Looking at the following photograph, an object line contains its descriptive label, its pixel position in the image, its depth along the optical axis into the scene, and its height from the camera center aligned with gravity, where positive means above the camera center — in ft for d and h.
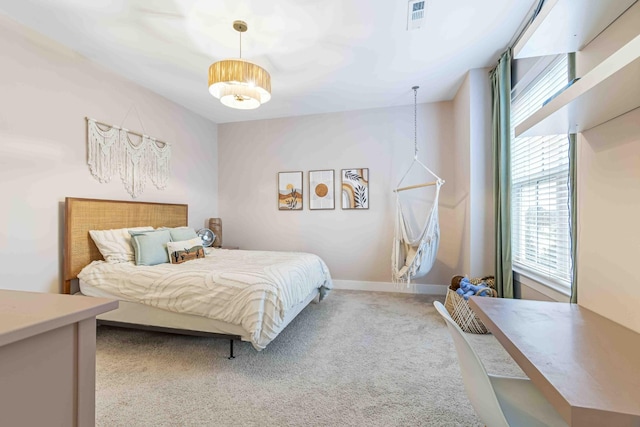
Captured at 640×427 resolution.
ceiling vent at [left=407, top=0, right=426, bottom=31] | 6.61 +4.85
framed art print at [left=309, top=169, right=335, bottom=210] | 13.87 +1.11
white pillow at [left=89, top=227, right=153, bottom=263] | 8.66 -0.99
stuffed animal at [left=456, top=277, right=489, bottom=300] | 8.36 -2.33
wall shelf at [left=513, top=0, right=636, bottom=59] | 2.97 +2.15
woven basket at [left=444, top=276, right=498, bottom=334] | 8.35 -3.04
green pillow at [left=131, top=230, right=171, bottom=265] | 8.75 -1.10
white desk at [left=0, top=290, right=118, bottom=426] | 1.79 -1.03
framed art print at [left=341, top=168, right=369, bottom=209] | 13.46 +1.15
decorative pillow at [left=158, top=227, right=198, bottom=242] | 10.39 -0.80
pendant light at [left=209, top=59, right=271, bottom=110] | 6.97 +3.31
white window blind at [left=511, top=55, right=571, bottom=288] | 6.27 +0.46
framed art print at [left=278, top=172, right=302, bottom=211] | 14.29 +1.08
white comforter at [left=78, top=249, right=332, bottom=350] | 6.66 -1.93
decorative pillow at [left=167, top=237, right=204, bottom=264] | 9.41 -1.31
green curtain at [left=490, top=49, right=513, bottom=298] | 8.29 +1.14
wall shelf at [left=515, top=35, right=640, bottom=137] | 2.24 +1.11
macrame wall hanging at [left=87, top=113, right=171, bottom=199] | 9.20 +2.03
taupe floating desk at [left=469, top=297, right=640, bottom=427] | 1.75 -1.21
